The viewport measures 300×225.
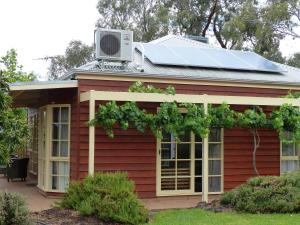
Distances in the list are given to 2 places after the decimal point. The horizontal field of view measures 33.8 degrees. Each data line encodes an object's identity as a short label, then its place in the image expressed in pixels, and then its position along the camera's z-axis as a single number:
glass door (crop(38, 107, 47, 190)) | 12.52
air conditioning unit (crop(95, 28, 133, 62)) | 11.54
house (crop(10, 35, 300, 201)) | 11.16
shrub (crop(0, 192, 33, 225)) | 7.23
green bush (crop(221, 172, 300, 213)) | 9.45
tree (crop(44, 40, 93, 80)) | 36.41
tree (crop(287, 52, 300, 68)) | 32.38
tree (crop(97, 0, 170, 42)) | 32.06
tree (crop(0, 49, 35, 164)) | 8.07
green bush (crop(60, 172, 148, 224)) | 8.38
